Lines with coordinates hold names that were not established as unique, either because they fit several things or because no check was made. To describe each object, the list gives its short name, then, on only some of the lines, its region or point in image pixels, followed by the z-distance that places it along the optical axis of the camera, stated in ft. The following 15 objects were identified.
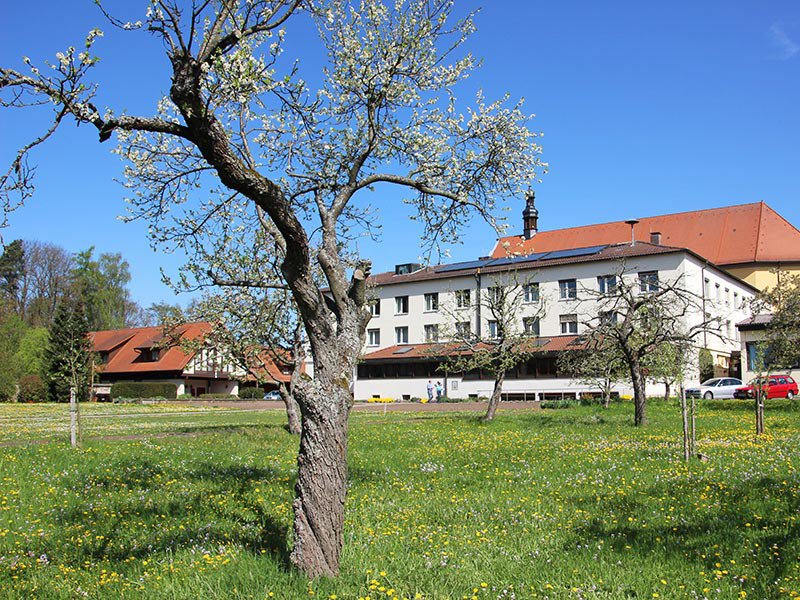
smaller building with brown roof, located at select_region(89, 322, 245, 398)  231.09
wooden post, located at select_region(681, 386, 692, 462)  40.16
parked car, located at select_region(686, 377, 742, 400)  146.30
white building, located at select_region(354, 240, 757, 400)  167.02
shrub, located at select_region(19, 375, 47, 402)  189.06
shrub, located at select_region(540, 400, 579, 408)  121.39
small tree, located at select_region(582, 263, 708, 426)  71.72
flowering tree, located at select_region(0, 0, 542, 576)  18.25
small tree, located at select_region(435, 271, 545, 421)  90.63
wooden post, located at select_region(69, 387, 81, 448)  49.04
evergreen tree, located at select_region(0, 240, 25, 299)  236.22
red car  142.00
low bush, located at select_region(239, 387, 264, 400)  223.92
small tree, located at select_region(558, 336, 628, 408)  87.25
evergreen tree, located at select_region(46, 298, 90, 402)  183.83
